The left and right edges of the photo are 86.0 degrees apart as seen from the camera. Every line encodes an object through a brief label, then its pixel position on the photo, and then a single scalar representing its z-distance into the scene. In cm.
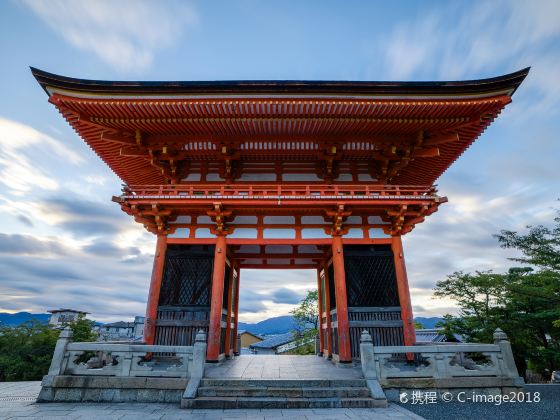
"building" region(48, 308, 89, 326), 5641
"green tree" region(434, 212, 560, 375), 1287
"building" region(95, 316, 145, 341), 6375
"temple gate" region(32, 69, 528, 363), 933
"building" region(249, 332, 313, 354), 4267
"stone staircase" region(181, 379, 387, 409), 670
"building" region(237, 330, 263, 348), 5691
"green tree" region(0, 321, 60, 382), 2194
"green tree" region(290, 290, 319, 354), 3522
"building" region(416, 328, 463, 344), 3151
